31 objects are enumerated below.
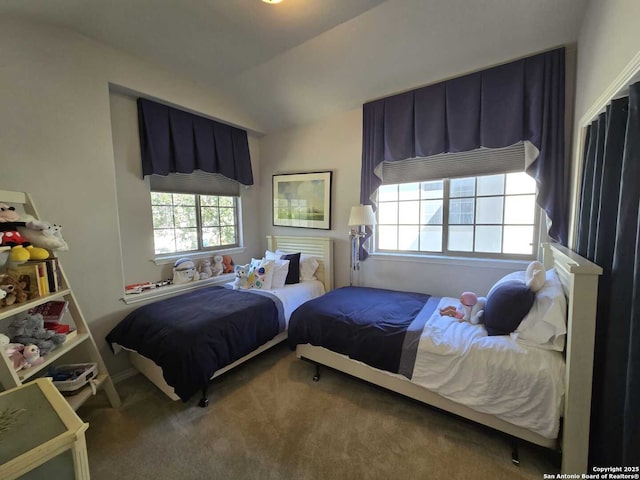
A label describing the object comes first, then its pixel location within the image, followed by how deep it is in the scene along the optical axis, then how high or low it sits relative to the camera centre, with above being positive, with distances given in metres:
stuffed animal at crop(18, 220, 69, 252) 1.59 -0.10
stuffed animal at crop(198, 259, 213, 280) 3.13 -0.61
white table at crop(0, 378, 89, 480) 0.78 -0.70
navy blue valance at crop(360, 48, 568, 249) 2.04 +0.85
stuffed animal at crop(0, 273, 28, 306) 1.39 -0.37
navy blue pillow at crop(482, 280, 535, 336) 1.58 -0.55
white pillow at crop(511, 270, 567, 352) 1.43 -0.58
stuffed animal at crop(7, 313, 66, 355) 1.53 -0.67
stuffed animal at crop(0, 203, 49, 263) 1.44 -0.11
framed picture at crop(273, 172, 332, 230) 3.32 +0.22
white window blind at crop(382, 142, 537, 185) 2.32 +0.49
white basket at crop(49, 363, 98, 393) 1.67 -1.03
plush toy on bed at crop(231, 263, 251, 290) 2.99 -0.68
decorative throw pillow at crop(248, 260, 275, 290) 2.92 -0.65
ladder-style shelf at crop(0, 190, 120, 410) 1.26 -0.75
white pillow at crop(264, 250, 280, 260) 3.25 -0.48
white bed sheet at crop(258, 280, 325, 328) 2.69 -0.83
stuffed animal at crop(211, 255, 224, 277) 3.24 -0.60
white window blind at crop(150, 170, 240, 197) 2.84 +0.40
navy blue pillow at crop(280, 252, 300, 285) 3.13 -0.60
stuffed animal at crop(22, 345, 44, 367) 1.42 -0.73
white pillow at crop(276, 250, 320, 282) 3.27 -0.62
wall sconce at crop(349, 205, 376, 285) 2.80 -0.12
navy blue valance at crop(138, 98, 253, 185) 2.61 +0.82
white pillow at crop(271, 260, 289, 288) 2.98 -0.64
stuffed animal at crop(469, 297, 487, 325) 1.85 -0.67
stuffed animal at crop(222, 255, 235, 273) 3.41 -0.60
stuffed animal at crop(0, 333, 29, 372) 1.35 -0.69
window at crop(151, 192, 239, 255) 2.88 -0.05
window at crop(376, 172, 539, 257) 2.39 +0.00
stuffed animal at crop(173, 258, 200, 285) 2.87 -0.58
